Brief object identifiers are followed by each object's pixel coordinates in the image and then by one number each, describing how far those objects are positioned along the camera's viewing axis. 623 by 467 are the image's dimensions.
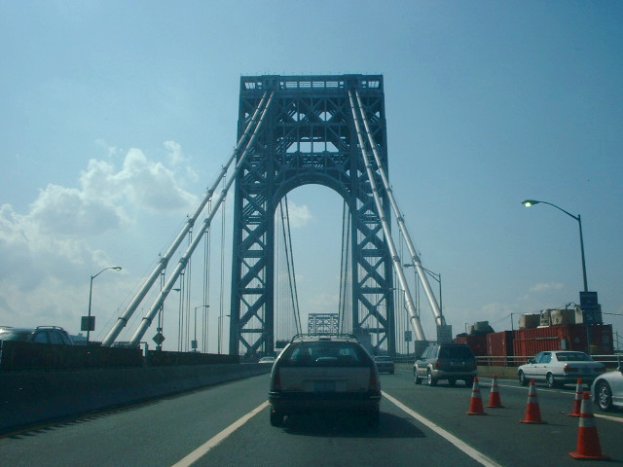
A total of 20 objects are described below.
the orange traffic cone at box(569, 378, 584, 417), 13.20
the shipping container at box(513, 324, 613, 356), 36.88
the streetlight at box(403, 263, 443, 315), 54.82
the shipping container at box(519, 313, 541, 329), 44.22
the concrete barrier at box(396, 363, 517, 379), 39.56
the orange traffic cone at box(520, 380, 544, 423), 13.86
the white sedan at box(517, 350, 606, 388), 27.38
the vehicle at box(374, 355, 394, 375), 48.91
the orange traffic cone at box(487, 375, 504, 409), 17.33
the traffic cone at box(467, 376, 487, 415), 15.55
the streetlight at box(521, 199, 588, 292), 32.06
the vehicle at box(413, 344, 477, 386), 28.36
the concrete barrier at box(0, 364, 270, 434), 13.57
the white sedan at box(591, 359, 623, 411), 16.20
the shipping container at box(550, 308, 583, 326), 39.14
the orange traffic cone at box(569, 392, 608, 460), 9.58
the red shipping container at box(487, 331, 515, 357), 44.72
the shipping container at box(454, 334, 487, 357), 51.97
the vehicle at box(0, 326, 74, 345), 22.48
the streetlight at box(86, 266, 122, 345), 40.88
